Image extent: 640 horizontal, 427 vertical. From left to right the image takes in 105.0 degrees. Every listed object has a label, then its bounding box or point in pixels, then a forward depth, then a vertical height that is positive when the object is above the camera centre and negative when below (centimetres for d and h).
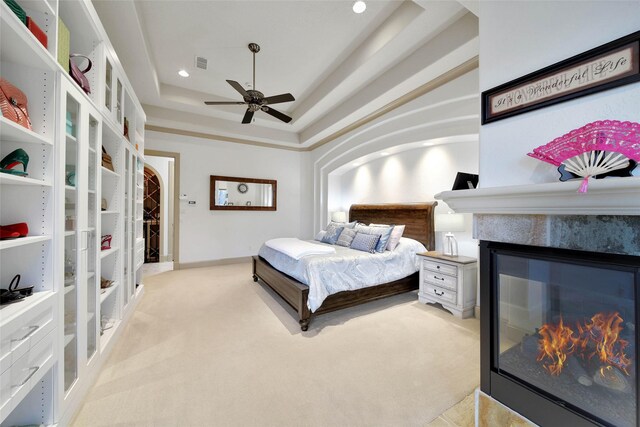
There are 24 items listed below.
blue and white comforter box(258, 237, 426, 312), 259 -64
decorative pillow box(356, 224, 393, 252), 330 -25
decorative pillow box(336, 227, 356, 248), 376 -36
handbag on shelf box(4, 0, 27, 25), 106 +89
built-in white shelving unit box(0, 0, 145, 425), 107 -2
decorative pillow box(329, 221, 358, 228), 414 -19
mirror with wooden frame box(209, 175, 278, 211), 521 +44
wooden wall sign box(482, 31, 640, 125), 96 +61
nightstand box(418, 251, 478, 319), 272 -79
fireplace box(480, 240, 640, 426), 100 -56
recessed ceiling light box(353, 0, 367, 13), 234 +201
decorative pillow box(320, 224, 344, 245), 409 -35
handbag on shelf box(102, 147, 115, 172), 206 +45
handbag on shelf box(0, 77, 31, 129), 106 +49
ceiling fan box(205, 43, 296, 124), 290 +140
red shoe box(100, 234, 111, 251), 212 -26
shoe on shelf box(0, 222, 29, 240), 108 -8
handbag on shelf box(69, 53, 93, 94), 147 +86
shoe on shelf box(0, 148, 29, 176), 113 +24
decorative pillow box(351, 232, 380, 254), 333 -39
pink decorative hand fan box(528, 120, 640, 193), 92 +26
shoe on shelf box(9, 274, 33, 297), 116 -36
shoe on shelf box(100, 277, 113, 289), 212 -62
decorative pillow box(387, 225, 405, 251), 334 -32
